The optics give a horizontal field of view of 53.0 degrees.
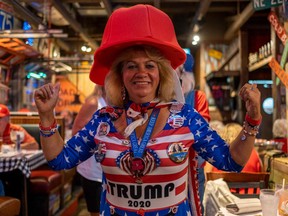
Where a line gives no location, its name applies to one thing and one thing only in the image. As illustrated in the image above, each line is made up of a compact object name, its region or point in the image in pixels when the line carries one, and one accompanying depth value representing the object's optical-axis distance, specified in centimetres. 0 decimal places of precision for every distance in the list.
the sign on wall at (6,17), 389
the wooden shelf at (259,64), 583
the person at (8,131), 348
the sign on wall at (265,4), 362
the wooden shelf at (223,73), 759
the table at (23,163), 298
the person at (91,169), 242
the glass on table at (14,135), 381
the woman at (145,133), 113
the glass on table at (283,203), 158
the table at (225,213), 166
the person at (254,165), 260
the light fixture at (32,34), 403
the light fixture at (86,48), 699
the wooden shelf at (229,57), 819
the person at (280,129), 409
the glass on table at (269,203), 144
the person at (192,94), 197
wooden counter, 199
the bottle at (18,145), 330
